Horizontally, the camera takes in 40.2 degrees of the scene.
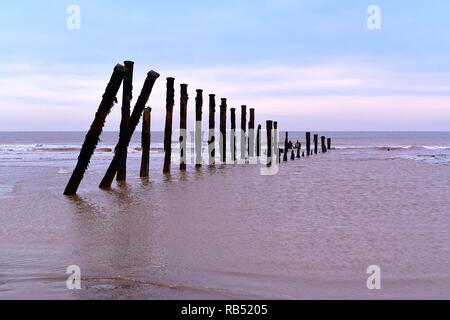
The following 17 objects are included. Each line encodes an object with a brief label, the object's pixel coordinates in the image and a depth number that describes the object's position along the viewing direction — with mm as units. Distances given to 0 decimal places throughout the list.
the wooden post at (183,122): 18562
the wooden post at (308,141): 36488
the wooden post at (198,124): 20109
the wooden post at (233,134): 25697
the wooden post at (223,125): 24067
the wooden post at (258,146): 30381
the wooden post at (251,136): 28134
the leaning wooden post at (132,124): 12570
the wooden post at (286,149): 28420
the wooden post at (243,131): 26578
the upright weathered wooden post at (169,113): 17281
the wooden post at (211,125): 21969
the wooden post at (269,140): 26975
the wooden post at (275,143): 30234
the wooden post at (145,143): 15602
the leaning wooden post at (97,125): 11422
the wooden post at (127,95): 13295
